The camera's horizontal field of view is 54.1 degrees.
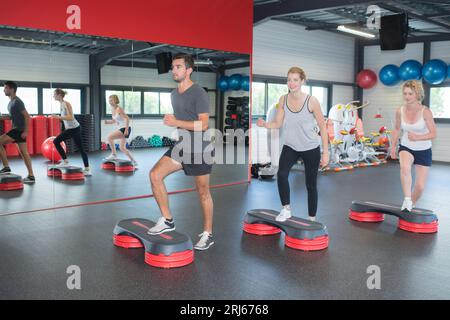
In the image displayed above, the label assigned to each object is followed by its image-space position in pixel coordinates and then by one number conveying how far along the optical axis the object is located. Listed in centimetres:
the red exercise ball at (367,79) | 1177
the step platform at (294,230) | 360
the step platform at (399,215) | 419
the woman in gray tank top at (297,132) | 379
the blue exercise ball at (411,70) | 1045
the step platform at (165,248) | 316
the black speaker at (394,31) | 672
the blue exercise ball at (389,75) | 1102
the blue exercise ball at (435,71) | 989
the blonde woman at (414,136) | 407
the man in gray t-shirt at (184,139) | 323
